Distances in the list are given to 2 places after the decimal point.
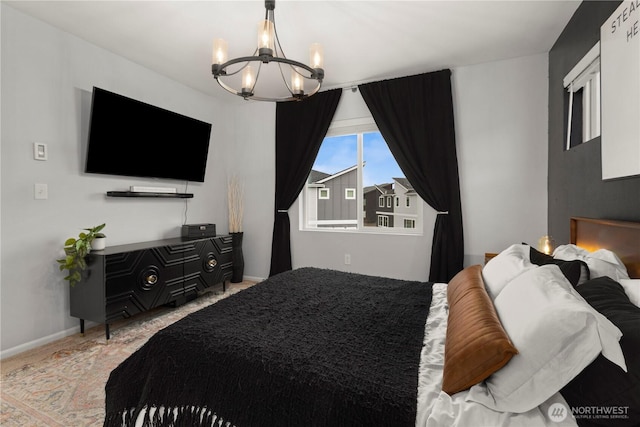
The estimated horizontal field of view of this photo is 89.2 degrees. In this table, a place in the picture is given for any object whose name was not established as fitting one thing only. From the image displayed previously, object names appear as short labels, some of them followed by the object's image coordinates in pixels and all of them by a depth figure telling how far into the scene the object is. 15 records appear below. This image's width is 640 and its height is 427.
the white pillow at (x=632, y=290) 1.20
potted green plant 2.56
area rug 1.76
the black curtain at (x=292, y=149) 4.00
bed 0.86
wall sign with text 1.52
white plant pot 2.72
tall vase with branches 4.23
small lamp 2.51
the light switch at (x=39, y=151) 2.57
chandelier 1.88
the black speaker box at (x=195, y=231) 3.71
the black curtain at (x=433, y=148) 3.40
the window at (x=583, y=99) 2.14
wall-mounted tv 2.91
